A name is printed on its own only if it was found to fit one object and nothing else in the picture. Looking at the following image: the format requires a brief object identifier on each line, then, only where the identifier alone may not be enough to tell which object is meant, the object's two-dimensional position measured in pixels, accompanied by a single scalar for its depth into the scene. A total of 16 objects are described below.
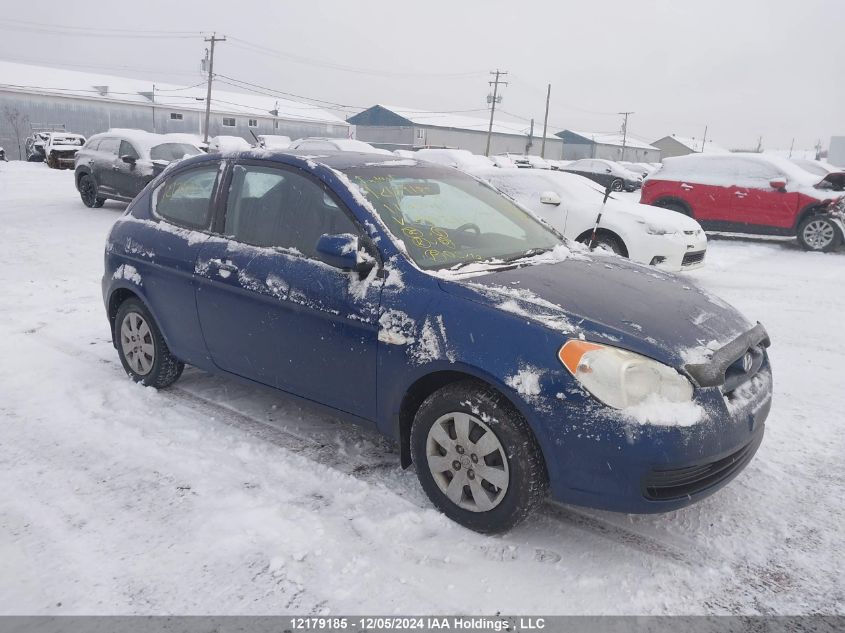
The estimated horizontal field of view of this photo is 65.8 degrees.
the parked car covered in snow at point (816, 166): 16.00
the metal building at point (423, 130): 59.22
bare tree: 41.22
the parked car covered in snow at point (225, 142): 23.53
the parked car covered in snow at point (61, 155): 22.61
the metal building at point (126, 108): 42.25
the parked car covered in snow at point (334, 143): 19.66
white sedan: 7.87
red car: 11.33
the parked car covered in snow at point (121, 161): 12.41
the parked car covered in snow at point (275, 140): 26.48
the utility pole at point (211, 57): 42.94
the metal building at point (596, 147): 75.19
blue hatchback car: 2.59
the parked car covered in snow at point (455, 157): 17.08
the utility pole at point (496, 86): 61.34
